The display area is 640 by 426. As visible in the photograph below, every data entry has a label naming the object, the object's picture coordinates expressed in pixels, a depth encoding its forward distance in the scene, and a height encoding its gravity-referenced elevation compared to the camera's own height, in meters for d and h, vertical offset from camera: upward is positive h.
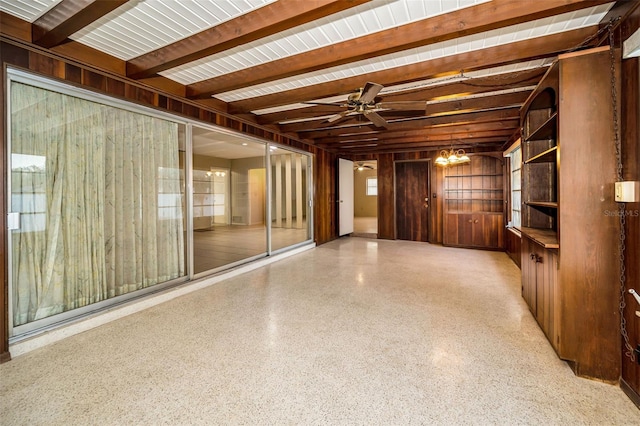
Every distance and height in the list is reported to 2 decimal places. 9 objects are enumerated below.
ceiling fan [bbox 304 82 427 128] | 2.84 +1.15
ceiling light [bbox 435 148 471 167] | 5.91 +1.12
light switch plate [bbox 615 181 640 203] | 1.67 +0.10
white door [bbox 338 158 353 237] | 8.03 +0.40
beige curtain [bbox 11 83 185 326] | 2.37 +0.12
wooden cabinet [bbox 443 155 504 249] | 6.41 +0.12
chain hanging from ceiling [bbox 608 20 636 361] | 1.83 +0.00
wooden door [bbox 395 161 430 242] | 7.84 +0.27
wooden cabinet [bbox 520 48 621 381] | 1.88 -0.09
